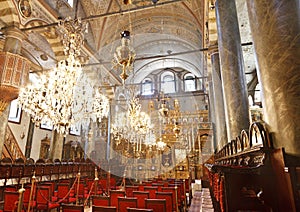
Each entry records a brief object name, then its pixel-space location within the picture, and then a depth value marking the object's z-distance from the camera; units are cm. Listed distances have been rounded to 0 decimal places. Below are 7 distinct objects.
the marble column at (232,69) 362
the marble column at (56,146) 885
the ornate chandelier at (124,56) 456
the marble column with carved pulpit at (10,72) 637
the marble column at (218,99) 565
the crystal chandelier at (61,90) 571
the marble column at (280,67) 162
